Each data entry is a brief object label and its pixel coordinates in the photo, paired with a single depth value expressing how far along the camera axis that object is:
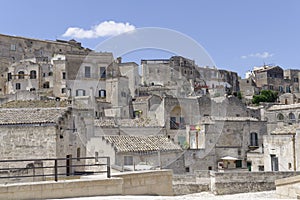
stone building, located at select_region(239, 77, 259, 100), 71.62
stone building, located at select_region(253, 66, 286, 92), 77.06
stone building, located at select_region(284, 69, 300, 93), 79.56
